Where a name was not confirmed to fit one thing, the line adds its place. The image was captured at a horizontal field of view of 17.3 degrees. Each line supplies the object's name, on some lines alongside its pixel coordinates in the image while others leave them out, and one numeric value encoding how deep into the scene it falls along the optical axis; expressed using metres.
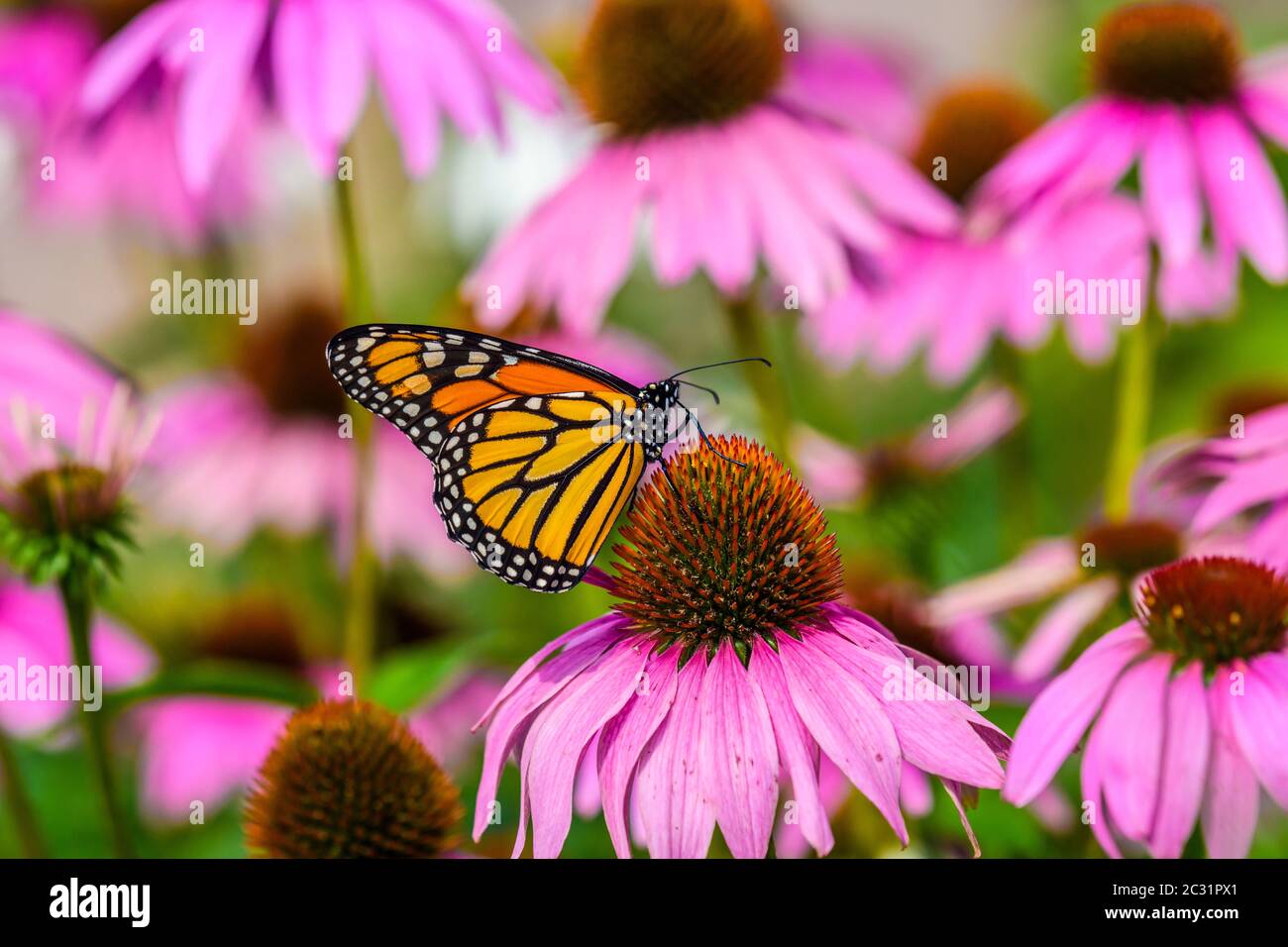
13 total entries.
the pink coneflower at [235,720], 0.75
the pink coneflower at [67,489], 0.65
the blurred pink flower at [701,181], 0.69
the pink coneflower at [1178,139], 0.68
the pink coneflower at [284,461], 0.78
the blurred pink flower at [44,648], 0.70
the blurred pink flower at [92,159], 0.82
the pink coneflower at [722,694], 0.60
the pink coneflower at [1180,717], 0.60
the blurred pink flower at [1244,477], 0.64
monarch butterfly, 0.66
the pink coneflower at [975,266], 0.71
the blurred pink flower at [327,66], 0.67
